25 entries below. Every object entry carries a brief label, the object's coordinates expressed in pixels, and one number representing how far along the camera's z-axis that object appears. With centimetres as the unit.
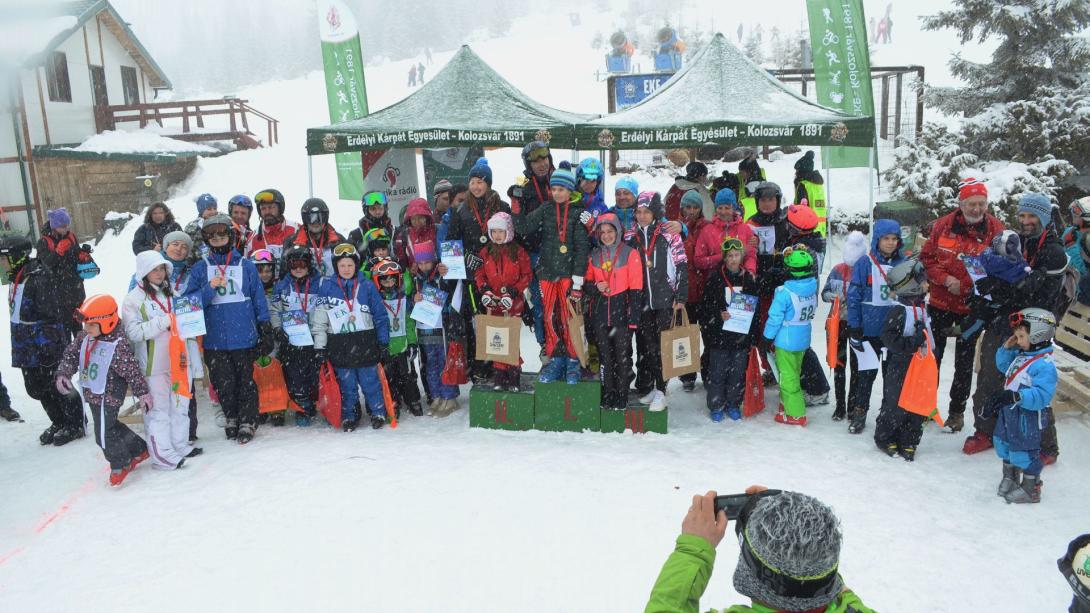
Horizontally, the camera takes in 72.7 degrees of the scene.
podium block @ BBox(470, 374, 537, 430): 605
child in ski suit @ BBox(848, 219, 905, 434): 556
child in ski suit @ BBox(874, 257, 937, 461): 517
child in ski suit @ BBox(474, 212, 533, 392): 614
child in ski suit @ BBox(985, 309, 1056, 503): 443
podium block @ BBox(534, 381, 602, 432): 593
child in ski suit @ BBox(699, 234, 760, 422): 603
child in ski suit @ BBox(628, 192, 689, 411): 588
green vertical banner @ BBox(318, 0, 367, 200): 1166
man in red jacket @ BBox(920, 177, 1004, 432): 553
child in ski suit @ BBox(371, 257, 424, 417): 617
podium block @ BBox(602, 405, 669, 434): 591
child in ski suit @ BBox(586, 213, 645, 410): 583
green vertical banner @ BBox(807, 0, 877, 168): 990
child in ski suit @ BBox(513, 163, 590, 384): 588
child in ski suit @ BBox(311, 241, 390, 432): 595
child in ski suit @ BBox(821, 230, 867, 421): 579
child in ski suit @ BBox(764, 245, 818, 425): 577
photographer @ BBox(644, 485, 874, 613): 170
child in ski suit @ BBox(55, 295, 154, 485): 519
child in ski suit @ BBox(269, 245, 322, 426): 601
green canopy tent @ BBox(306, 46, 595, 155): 810
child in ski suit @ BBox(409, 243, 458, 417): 637
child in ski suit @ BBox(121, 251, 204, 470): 543
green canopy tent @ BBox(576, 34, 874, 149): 740
